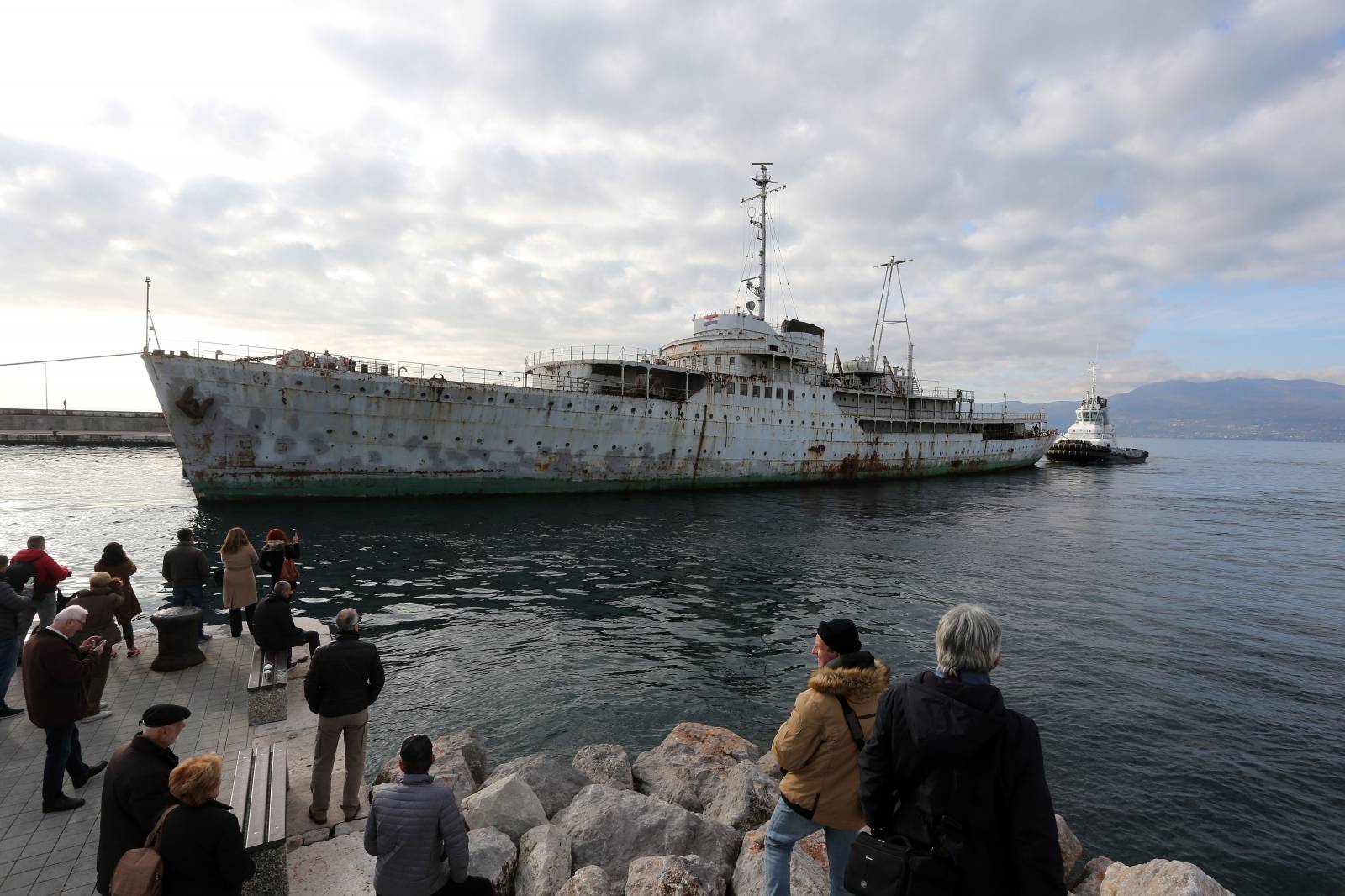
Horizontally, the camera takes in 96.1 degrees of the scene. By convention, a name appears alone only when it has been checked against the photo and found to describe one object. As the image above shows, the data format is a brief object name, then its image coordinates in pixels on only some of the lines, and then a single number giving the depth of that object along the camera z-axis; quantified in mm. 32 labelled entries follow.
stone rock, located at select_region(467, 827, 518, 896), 5152
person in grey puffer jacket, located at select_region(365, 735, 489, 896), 3695
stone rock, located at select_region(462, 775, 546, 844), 5863
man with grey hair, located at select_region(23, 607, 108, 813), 5090
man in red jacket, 7652
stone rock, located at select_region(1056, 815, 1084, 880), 6129
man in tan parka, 3559
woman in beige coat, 9125
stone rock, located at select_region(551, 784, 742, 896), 5715
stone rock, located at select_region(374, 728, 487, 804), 6766
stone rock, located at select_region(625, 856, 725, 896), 4812
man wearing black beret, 3365
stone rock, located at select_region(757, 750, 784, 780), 7586
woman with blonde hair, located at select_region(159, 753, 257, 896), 3055
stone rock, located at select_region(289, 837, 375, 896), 4691
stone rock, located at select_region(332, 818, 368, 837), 5320
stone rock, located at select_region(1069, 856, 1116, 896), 5898
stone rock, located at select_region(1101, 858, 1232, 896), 4949
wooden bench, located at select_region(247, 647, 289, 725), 6859
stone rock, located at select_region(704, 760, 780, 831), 6426
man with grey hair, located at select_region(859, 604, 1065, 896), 2516
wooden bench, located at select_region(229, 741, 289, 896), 4371
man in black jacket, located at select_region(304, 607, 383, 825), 5223
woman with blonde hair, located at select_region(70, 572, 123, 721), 7072
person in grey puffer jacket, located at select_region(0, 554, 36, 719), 6105
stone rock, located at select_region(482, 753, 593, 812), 6672
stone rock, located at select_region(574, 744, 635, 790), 7430
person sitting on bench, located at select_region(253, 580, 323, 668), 7090
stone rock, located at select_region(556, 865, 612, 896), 4863
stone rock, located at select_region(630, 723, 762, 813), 7162
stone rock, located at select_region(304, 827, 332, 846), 5211
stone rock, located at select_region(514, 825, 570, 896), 5117
